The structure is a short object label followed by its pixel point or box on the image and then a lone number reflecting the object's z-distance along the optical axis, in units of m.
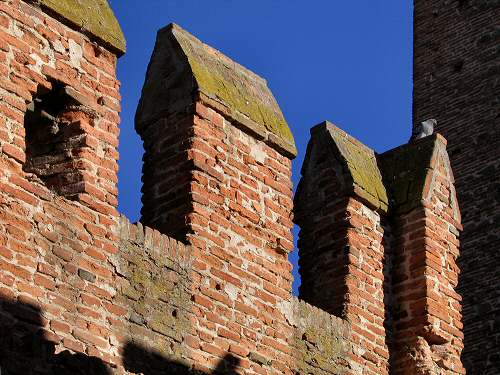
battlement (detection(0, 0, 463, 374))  10.86
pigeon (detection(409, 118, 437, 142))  16.87
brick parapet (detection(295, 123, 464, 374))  14.08
